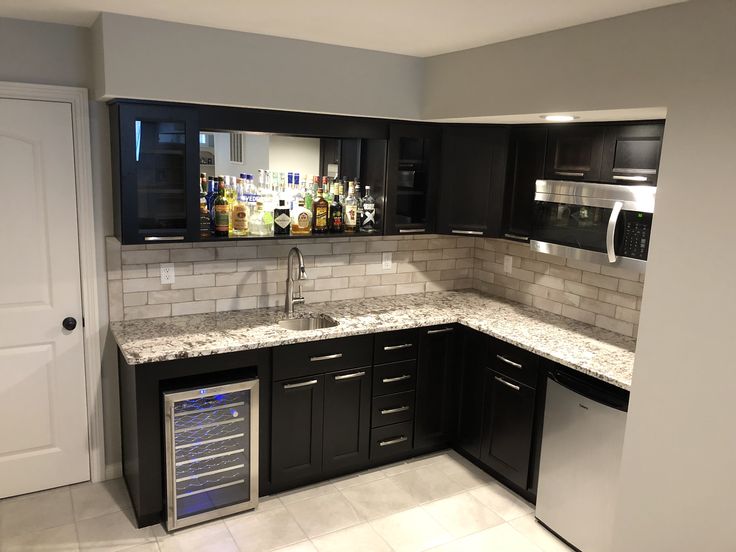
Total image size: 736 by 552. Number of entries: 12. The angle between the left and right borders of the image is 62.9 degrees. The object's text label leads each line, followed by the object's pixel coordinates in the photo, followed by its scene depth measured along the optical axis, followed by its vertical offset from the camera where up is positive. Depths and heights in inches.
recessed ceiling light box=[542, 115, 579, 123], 117.8 +14.0
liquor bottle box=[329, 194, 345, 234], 145.6 -9.0
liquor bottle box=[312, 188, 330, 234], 143.4 -8.5
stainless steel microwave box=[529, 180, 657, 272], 112.5 -6.4
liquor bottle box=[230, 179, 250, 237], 131.0 -8.3
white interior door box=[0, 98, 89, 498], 119.5 -28.6
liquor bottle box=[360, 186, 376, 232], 147.9 -8.4
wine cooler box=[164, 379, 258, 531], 116.7 -55.4
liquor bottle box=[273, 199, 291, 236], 135.3 -9.7
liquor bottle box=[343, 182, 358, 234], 146.3 -7.6
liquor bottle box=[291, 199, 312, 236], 139.3 -10.0
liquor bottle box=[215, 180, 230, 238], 128.2 -8.9
